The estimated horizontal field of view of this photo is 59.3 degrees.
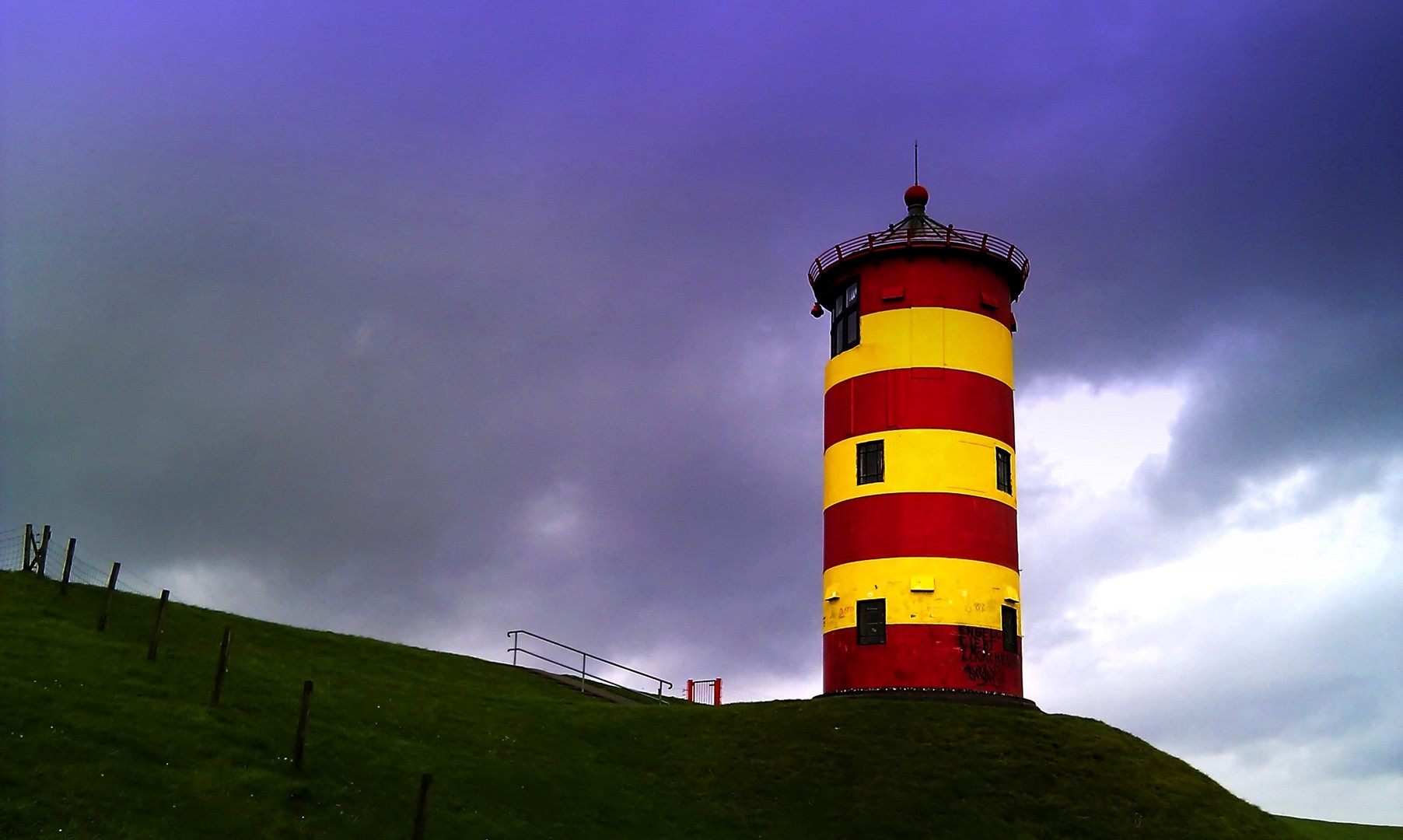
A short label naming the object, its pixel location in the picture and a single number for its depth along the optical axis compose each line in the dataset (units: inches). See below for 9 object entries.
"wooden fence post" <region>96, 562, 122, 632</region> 1277.1
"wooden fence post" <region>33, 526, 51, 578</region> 1503.4
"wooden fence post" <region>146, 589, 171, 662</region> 1197.0
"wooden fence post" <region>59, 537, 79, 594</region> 1420.5
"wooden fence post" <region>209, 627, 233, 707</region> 1096.8
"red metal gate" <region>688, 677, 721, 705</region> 1872.5
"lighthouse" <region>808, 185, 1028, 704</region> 1459.2
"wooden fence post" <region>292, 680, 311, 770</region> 1003.9
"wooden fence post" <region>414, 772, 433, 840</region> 874.1
